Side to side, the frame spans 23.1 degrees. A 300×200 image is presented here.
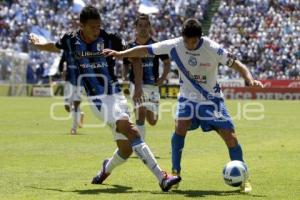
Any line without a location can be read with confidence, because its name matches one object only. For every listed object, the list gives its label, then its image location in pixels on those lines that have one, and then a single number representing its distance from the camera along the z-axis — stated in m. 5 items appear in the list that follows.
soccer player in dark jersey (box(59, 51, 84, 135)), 20.73
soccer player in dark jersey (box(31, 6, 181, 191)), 10.23
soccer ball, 9.81
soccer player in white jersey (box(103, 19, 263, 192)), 10.16
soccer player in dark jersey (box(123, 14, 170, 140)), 14.86
